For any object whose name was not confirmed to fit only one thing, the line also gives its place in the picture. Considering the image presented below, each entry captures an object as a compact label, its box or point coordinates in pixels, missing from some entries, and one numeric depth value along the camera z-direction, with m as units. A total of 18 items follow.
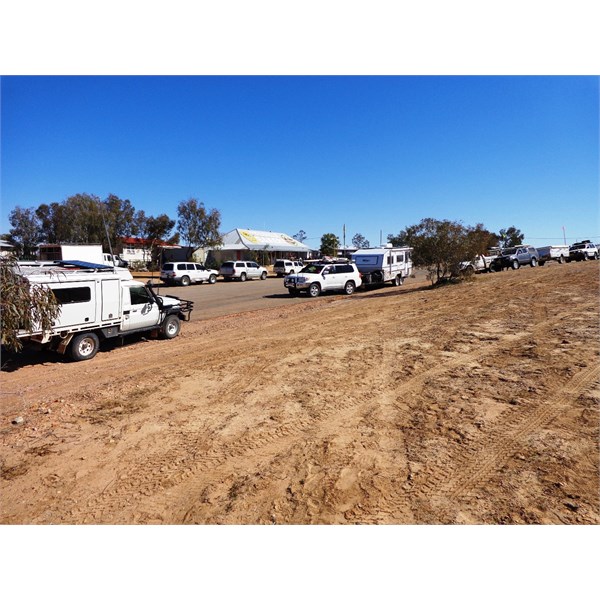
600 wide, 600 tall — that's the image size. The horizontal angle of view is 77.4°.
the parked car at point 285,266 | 39.02
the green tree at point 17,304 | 3.48
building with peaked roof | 49.59
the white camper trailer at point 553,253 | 37.17
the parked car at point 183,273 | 28.75
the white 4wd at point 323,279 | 20.08
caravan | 22.64
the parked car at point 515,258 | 31.81
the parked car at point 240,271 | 32.94
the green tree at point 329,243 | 71.38
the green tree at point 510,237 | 85.31
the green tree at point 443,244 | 19.86
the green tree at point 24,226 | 47.44
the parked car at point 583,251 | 37.94
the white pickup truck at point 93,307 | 8.00
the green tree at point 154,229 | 45.62
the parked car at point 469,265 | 20.59
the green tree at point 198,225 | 43.31
